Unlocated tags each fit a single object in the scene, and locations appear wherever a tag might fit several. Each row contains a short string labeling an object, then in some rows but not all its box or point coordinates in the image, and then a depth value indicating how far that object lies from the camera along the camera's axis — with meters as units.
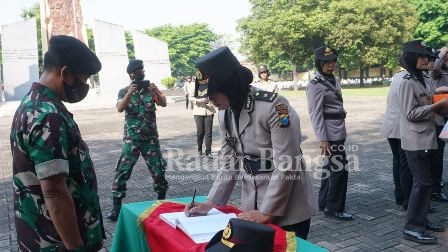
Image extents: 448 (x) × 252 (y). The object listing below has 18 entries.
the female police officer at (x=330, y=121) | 4.82
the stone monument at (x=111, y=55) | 35.25
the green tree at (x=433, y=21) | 43.34
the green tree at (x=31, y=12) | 61.49
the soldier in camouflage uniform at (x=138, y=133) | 5.14
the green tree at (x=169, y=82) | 37.31
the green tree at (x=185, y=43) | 75.90
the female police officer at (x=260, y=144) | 2.21
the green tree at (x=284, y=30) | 41.38
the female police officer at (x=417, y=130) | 4.01
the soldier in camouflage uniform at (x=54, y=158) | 2.00
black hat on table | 1.62
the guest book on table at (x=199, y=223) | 2.10
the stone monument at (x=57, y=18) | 31.70
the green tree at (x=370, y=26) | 40.41
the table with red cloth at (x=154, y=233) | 1.99
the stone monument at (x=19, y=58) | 35.03
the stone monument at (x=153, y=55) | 39.25
